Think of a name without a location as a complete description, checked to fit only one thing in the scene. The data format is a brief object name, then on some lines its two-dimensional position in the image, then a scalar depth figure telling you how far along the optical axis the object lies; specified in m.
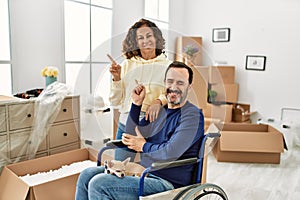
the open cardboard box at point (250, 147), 2.88
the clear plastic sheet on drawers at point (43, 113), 2.13
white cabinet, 1.98
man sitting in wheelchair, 1.10
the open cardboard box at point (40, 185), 1.72
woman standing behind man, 1.09
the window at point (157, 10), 3.56
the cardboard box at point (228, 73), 4.07
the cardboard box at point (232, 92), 4.08
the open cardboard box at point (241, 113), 3.93
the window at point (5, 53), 2.26
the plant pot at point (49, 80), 2.34
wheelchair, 1.18
